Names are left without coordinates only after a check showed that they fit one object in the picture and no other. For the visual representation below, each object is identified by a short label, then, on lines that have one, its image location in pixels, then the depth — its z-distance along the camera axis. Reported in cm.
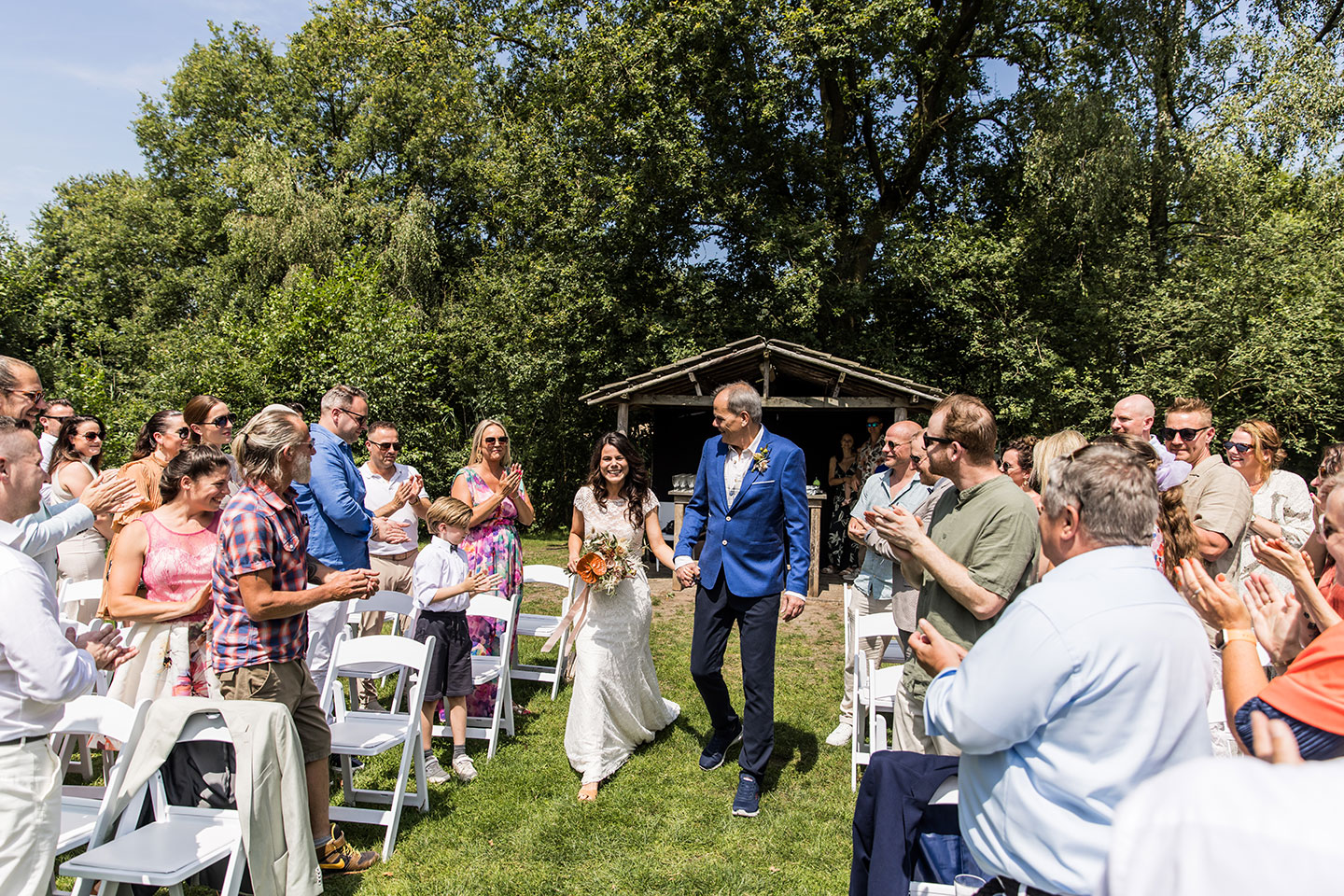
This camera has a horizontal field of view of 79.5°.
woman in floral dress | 593
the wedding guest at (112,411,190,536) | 536
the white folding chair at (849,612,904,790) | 487
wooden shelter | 1248
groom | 472
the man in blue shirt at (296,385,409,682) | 512
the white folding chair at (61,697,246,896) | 289
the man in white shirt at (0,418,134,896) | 253
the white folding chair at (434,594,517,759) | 548
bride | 504
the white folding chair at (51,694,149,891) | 336
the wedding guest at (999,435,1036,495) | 627
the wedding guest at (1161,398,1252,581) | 449
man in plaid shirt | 342
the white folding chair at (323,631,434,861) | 425
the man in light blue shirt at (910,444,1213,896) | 192
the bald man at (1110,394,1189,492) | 503
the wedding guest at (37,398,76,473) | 698
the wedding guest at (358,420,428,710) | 629
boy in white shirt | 514
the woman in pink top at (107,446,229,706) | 421
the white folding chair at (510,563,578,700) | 669
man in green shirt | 315
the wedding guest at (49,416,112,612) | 564
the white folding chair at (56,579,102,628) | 547
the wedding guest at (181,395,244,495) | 557
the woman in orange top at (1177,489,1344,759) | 174
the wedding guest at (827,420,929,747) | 566
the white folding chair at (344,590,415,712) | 562
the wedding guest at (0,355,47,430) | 464
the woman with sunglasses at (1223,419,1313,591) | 568
